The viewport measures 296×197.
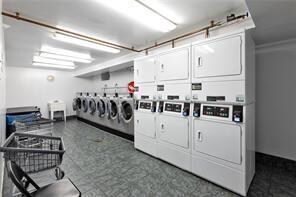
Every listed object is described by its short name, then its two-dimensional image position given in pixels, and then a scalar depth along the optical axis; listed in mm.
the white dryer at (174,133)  2406
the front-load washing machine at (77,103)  6944
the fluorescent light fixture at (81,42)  2945
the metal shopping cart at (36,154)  1106
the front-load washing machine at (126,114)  3923
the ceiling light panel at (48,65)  5875
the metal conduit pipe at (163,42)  2209
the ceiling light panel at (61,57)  4398
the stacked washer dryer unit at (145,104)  2977
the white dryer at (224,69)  1824
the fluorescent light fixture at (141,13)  1888
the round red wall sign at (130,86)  5320
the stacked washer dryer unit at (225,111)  1827
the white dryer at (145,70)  2975
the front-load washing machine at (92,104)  5612
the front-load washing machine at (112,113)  4434
